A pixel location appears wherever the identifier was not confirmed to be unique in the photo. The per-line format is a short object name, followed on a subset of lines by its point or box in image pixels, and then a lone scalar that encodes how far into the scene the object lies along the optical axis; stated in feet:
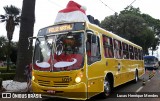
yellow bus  31.37
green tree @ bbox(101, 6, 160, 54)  193.62
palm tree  139.03
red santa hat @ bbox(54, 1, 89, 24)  37.83
